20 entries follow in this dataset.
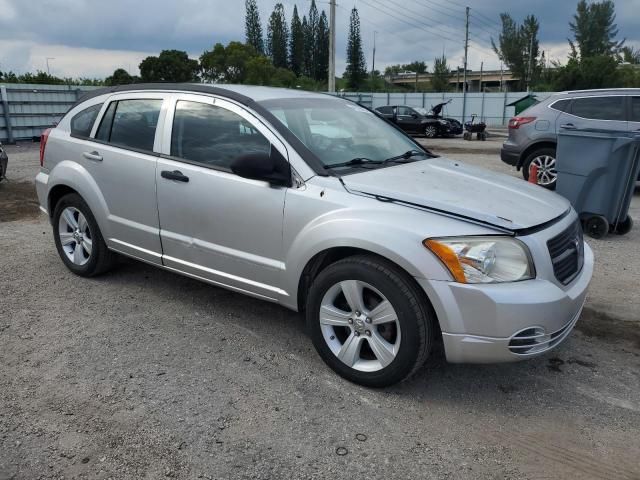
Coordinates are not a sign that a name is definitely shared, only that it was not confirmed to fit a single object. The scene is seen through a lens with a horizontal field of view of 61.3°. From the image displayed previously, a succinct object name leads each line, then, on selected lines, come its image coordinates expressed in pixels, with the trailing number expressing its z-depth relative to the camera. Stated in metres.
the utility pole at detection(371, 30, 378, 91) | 74.78
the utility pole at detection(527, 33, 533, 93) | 79.44
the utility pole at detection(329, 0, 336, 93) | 27.50
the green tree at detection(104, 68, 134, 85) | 42.56
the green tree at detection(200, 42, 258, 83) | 63.22
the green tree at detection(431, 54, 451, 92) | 81.19
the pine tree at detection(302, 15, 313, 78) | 86.75
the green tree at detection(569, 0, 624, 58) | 78.06
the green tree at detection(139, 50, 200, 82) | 61.56
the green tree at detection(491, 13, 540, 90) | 81.38
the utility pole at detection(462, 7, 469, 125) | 58.88
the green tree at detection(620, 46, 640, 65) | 75.50
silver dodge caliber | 2.79
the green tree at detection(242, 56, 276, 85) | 59.22
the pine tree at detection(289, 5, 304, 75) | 85.81
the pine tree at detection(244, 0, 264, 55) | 82.81
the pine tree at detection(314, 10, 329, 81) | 86.00
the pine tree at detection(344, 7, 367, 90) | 79.00
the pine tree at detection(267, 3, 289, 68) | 85.75
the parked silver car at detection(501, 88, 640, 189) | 8.80
